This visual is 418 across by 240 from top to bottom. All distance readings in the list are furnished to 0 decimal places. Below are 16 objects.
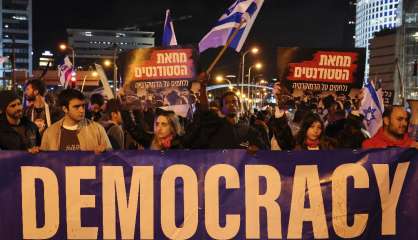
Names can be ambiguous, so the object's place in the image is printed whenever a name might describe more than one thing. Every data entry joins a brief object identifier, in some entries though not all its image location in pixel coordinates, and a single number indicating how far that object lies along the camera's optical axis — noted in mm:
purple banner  4312
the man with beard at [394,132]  5105
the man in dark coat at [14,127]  5234
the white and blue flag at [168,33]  9267
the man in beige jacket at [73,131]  4852
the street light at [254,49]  31842
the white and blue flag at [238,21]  7090
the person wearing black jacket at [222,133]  5250
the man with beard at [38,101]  7000
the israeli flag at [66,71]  16828
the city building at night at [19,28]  151750
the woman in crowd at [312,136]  5352
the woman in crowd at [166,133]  5094
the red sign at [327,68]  9008
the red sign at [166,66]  7930
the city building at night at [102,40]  173500
